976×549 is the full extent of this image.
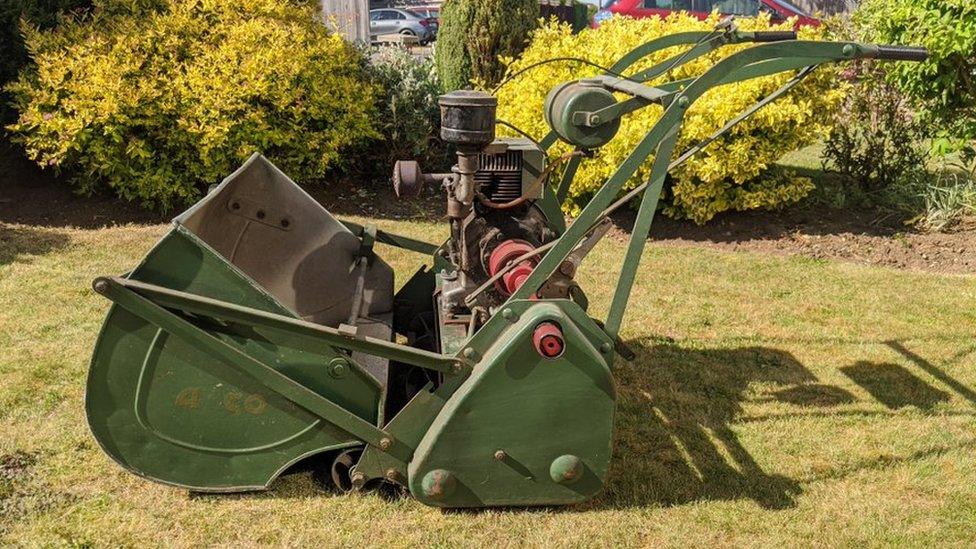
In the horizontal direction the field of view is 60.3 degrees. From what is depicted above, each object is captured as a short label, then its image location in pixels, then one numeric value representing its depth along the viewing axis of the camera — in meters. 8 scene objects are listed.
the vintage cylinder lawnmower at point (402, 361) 3.20
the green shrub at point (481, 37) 9.66
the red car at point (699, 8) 17.00
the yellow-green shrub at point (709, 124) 7.35
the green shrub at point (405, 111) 9.16
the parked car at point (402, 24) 26.89
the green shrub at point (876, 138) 8.57
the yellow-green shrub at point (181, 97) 7.32
